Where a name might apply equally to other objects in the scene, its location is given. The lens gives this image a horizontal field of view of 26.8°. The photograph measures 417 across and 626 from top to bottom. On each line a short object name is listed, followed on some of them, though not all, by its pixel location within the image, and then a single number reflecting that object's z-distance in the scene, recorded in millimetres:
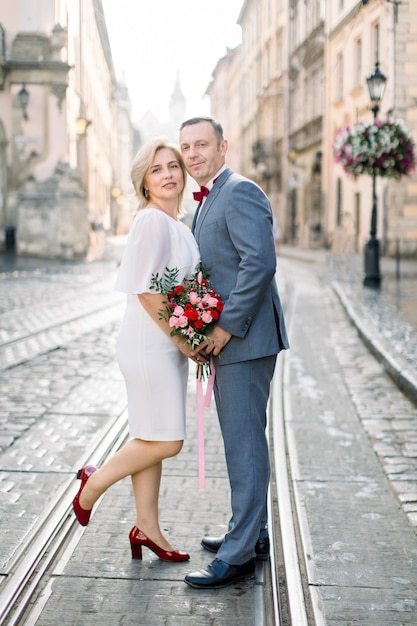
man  3506
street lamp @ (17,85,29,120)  28828
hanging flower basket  17109
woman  3590
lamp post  16922
